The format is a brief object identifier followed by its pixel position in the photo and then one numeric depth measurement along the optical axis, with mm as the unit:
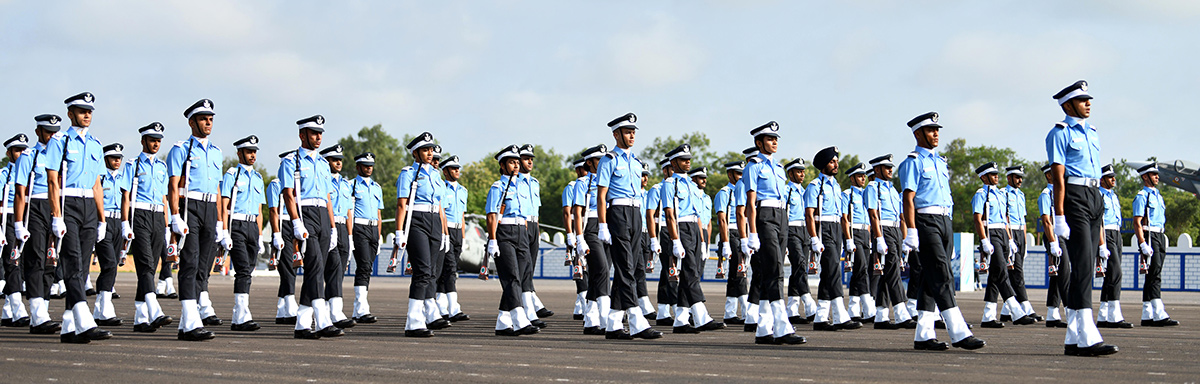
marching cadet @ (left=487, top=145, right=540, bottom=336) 13203
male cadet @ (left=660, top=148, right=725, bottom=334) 13708
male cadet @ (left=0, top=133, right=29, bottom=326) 14102
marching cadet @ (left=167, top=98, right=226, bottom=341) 12227
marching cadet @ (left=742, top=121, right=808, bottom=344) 12086
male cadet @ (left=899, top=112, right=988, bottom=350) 11398
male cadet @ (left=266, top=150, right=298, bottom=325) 13672
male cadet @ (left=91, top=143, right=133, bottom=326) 13047
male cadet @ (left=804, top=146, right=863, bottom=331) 14688
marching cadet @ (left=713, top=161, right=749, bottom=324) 15461
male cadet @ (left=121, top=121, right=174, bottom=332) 13305
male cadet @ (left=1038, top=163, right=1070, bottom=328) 14680
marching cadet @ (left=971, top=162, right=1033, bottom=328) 15883
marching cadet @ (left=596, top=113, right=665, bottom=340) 12695
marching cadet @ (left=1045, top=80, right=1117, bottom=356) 10812
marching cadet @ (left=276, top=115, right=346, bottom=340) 12648
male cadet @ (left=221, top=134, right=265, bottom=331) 13992
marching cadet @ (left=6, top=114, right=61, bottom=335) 11773
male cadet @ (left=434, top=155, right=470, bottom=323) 16797
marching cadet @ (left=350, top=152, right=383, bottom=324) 16297
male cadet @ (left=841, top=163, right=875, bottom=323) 15875
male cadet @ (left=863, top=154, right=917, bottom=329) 14805
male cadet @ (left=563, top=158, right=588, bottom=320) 15239
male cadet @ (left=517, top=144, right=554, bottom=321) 13844
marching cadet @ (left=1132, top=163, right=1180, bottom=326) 16505
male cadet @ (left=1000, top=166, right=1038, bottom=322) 16688
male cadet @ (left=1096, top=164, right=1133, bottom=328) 13808
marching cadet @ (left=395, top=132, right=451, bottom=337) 13172
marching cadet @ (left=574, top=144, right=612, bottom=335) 13250
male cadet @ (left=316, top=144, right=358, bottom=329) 13570
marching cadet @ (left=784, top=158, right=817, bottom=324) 14023
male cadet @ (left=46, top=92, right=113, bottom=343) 11688
